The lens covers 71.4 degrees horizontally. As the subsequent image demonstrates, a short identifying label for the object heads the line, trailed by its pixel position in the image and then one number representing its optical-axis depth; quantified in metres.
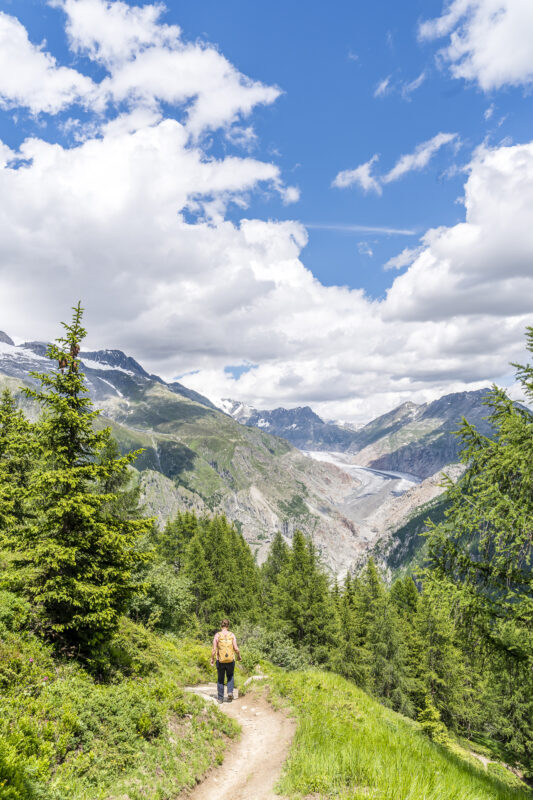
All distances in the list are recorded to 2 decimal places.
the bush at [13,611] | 10.95
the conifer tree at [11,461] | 19.39
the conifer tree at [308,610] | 34.34
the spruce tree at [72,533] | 11.27
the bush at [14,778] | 5.19
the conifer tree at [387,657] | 37.44
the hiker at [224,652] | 13.34
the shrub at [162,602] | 23.54
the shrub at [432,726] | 21.16
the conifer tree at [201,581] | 46.06
